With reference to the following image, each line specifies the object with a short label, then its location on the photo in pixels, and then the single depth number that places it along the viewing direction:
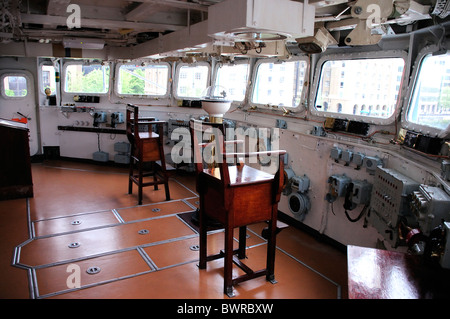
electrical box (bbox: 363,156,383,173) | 3.41
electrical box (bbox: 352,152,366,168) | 3.59
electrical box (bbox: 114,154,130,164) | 7.29
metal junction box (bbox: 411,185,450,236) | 2.13
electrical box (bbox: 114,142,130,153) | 7.20
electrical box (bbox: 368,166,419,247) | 2.68
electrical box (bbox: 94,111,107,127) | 7.35
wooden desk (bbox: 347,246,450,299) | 1.64
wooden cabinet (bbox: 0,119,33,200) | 5.09
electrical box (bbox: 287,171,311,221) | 4.35
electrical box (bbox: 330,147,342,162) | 3.85
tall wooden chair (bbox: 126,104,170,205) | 5.03
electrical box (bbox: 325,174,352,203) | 3.72
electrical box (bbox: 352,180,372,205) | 3.47
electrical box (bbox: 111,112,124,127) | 7.23
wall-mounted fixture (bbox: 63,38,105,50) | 5.93
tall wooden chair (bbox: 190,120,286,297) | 2.71
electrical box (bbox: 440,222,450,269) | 1.72
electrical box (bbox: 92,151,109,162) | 7.47
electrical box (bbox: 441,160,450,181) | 2.43
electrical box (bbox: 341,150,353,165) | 3.71
